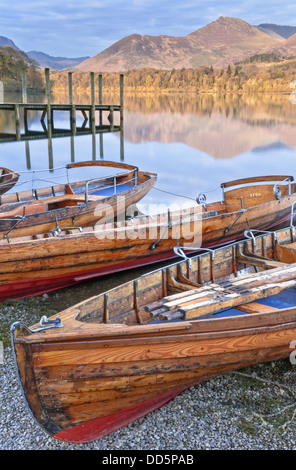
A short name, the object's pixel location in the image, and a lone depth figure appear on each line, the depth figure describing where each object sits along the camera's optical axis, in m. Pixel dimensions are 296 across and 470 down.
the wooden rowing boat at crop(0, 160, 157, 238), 10.37
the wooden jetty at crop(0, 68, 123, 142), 21.23
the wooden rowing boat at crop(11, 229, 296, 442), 5.21
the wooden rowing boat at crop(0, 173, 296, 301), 9.09
